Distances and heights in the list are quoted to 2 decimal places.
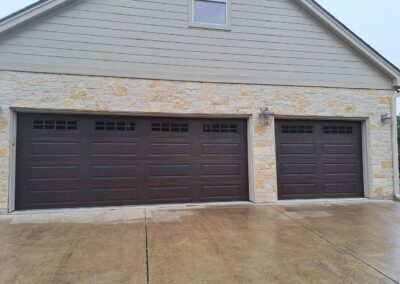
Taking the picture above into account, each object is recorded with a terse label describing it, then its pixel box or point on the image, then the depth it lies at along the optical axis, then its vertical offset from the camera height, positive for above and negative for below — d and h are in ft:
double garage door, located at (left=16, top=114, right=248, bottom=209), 19.47 -0.94
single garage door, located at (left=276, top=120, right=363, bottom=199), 23.06 -1.12
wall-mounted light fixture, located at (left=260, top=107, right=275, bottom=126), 22.18 +2.57
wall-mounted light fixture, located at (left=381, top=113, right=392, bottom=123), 23.96 +2.62
